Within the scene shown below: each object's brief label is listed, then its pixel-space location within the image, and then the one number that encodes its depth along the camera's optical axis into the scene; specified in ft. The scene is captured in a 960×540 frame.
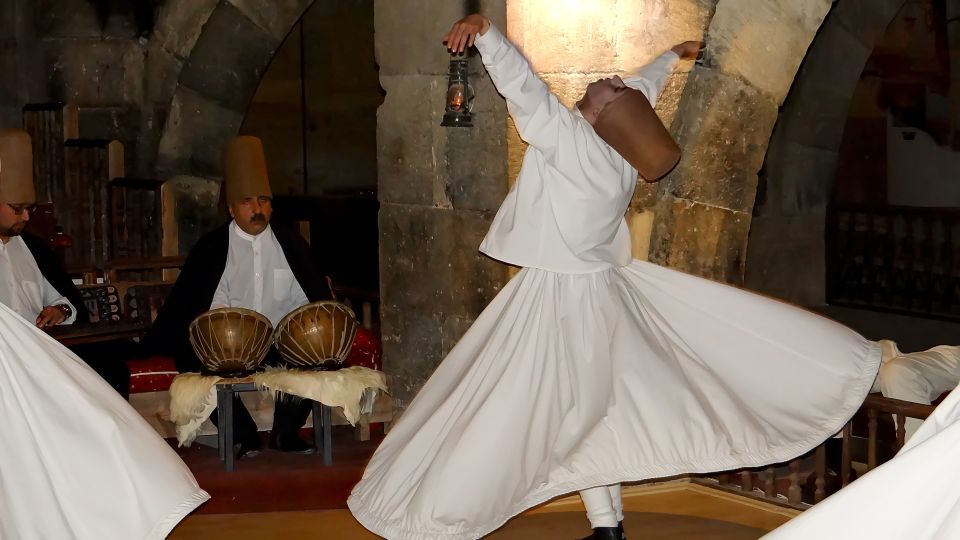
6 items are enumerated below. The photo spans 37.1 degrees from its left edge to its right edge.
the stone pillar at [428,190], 21.06
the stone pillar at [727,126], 20.80
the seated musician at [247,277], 22.16
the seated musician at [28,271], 19.62
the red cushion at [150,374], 23.22
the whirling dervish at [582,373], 15.28
